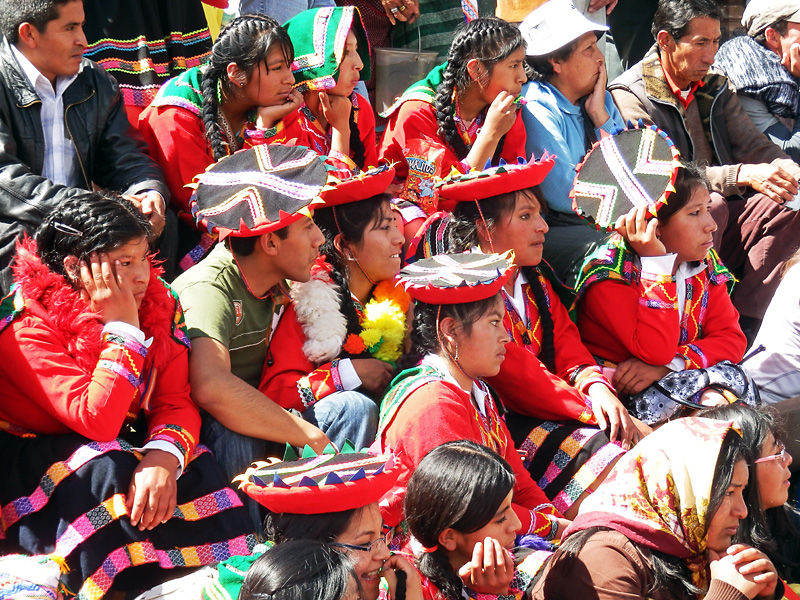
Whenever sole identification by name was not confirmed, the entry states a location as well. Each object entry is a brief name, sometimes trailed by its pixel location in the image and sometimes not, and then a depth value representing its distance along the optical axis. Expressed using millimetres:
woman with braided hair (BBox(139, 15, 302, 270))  8812
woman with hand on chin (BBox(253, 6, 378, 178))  9875
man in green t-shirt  6848
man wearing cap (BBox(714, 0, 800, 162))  12086
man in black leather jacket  7383
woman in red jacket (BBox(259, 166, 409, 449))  7387
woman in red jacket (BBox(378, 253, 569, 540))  6730
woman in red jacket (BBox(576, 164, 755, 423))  8625
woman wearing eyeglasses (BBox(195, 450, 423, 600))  5293
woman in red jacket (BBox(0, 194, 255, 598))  5863
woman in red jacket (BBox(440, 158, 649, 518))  7906
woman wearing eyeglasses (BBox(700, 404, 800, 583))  6457
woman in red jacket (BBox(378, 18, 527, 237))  9898
